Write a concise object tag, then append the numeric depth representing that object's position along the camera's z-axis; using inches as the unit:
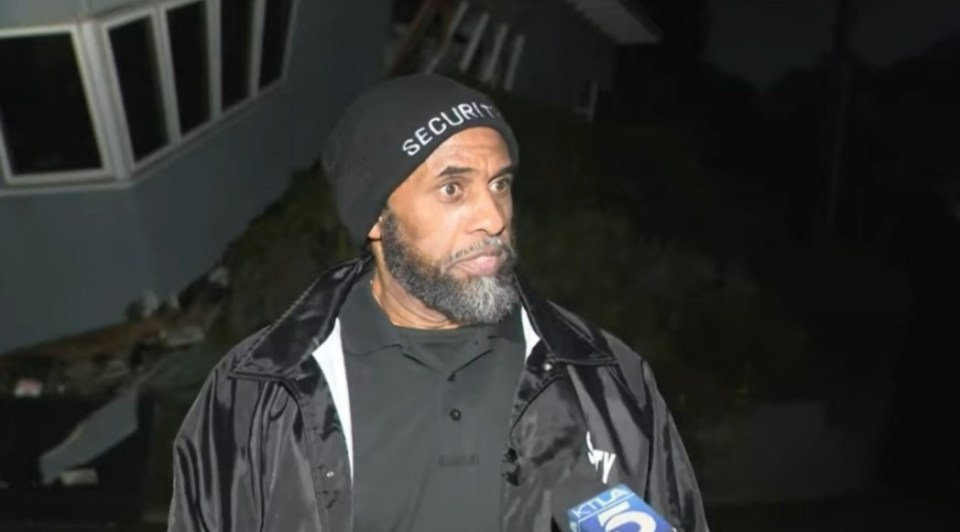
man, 62.9
